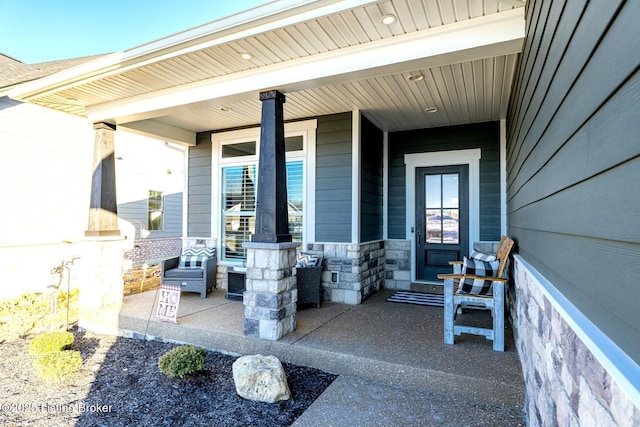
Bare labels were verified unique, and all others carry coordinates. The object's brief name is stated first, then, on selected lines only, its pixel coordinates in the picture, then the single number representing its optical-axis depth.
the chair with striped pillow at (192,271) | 5.07
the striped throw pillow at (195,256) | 5.43
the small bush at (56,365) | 2.86
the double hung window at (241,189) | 5.29
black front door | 5.41
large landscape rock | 2.54
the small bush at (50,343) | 3.19
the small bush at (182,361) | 2.82
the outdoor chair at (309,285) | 4.46
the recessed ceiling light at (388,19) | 2.54
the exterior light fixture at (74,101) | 4.29
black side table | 4.89
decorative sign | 3.74
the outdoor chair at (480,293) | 2.92
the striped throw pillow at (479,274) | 3.15
